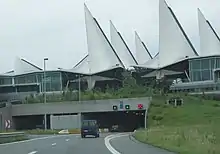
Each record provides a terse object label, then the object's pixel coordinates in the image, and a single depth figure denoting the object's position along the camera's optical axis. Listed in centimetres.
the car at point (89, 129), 4043
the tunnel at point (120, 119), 7912
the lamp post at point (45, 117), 7157
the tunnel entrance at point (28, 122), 8076
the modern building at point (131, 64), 9556
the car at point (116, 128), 7570
